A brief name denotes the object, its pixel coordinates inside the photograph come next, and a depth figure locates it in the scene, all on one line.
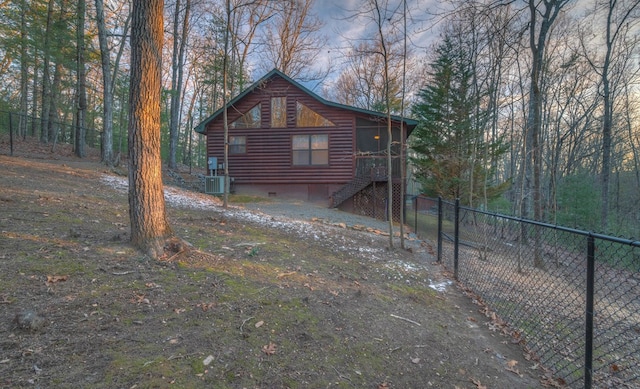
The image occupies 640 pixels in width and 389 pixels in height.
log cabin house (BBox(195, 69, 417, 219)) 14.00
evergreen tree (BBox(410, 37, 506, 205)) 14.40
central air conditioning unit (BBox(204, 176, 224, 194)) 13.84
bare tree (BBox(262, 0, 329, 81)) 19.06
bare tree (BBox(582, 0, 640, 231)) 12.44
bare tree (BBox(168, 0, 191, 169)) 16.28
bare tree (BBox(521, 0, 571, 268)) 7.37
